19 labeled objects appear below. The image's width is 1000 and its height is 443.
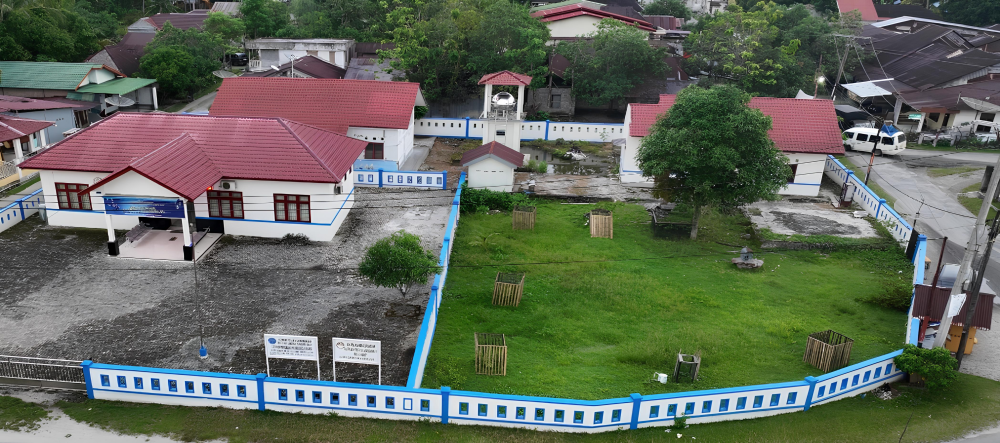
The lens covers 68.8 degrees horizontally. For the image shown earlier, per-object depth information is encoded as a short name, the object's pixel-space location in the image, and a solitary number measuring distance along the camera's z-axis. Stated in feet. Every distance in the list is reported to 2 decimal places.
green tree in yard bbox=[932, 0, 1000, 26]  238.48
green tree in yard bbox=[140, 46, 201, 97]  152.15
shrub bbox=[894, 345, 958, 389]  57.16
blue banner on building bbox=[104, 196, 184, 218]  77.77
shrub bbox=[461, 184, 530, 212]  100.73
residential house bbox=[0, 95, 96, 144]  118.62
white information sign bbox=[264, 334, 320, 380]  55.11
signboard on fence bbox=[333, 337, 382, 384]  54.75
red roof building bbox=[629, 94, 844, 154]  108.06
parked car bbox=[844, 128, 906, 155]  130.31
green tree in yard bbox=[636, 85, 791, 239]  85.51
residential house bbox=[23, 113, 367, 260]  83.56
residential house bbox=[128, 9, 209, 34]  203.31
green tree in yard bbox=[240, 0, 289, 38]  190.70
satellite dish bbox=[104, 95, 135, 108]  141.69
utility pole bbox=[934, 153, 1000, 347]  59.93
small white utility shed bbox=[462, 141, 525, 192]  105.50
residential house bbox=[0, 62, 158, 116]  135.74
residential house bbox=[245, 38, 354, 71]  173.06
